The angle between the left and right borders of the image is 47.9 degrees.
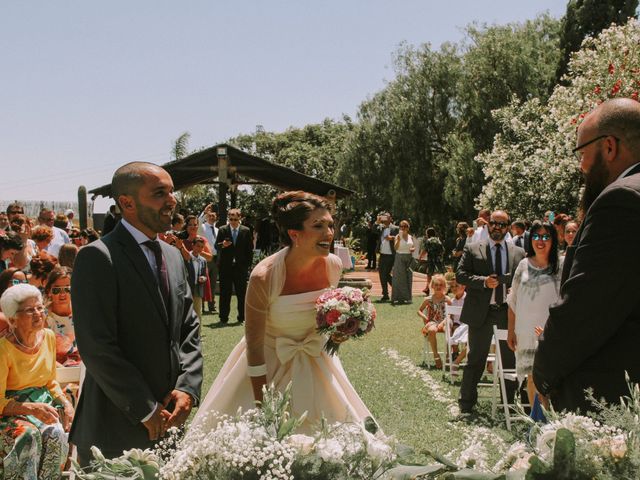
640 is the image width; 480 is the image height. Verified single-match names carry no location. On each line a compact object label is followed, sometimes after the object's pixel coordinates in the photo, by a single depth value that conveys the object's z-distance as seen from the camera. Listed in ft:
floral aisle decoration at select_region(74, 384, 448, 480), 5.82
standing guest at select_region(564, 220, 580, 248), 30.35
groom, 10.55
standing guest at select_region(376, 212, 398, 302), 66.44
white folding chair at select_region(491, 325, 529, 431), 25.83
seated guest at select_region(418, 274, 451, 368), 39.11
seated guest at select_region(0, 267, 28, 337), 23.52
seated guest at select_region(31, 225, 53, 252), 34.68
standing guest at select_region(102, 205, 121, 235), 24.28
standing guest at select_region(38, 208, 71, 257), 38.17
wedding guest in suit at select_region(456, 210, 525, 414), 27.43
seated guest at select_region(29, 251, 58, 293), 25.80
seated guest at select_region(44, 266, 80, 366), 21.24
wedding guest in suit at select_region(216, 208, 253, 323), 52.03
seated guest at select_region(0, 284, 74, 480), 15.66
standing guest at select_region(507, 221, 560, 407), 22.41
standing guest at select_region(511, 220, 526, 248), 43.57
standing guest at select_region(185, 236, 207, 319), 42.86
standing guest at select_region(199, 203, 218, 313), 56.75
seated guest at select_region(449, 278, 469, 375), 34.76
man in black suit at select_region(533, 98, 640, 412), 8.20
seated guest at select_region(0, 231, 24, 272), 29.01
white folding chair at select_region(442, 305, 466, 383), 33.58
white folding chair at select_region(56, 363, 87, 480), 18.22
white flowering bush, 58.23
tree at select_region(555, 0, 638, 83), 98.68
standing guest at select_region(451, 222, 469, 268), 60.70
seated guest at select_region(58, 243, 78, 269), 30.48
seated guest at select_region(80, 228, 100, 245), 46.99
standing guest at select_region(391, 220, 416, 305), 63.62
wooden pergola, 75.31
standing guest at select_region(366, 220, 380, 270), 111.37
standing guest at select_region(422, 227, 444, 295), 70.90
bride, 13.67
